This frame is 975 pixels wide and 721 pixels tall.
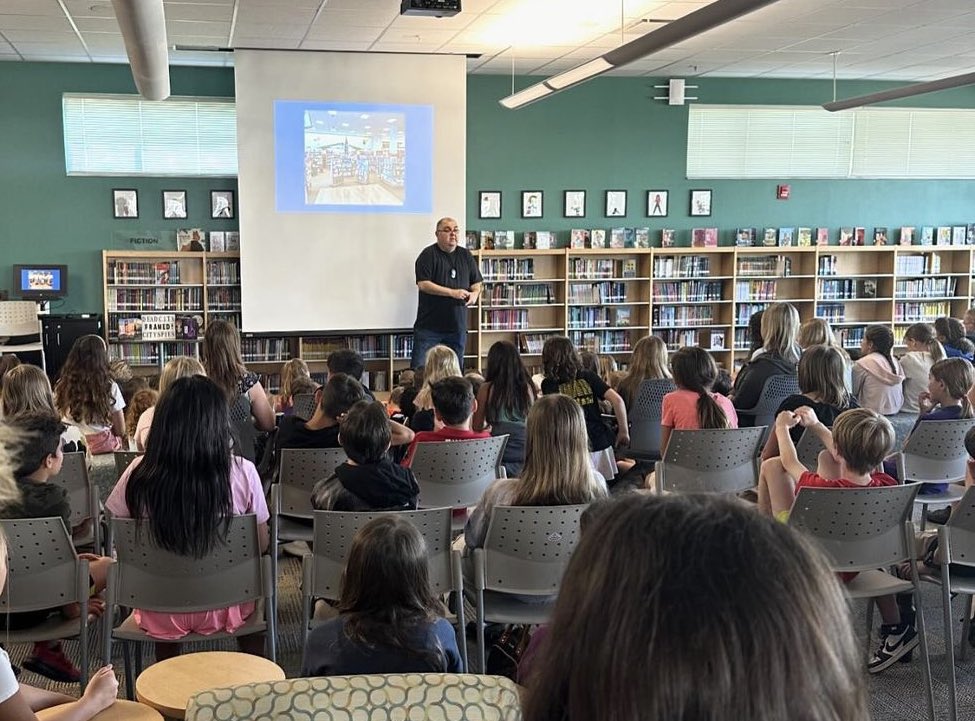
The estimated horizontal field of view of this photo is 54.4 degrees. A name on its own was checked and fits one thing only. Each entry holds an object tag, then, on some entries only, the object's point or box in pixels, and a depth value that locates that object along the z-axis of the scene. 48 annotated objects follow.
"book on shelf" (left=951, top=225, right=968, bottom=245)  11.80
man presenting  9.25
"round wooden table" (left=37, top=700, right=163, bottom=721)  2.23
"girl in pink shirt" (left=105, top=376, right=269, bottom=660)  3.16
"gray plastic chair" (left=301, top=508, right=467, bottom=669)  3.24
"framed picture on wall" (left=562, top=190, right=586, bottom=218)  10.88
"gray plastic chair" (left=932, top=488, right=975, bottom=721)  3.42
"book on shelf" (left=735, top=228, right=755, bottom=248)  11.31
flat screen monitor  9.48
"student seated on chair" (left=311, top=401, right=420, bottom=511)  3.65
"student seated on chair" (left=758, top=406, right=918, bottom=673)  3.56
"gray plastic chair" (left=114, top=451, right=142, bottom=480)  4.29
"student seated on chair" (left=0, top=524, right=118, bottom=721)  2.02
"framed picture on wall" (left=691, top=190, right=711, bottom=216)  11.23
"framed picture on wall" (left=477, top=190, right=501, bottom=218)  10.70
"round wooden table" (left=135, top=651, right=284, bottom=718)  2.41
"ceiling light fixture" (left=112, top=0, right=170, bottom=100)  5.18
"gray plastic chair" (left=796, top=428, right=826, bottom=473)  4.86
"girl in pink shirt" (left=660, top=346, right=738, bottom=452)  5.10
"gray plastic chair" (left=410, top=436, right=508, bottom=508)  4.37
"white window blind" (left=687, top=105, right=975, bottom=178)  11.20
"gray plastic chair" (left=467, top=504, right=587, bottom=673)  3.31
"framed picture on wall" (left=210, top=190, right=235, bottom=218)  10.03
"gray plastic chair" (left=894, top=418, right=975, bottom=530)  4.86
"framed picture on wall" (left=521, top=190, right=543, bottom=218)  10.77
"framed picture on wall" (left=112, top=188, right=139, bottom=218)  9.82
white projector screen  9.30
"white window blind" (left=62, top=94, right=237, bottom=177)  9.66
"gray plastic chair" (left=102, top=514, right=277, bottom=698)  3.15
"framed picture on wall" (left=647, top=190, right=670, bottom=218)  11.09
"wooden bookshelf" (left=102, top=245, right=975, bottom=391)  9.84
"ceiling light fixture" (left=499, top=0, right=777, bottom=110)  5.30
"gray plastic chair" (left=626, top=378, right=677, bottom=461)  6.21
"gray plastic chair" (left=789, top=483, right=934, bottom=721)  3.38
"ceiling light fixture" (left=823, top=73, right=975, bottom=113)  8.06
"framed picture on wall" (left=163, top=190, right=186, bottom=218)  9.94
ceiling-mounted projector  6.40
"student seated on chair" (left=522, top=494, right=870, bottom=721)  0.78
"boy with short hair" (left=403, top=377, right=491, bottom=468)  4.62
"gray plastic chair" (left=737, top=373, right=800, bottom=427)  6.12
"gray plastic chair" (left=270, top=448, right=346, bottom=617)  4.34
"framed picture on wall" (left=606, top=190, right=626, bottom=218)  10.98
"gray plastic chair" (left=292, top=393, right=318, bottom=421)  5.89
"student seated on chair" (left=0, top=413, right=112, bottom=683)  3.36
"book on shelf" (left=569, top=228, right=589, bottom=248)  10.85
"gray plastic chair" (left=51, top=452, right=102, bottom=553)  4.19
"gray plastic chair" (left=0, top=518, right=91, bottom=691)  3.11
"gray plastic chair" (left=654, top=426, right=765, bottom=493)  4.72
